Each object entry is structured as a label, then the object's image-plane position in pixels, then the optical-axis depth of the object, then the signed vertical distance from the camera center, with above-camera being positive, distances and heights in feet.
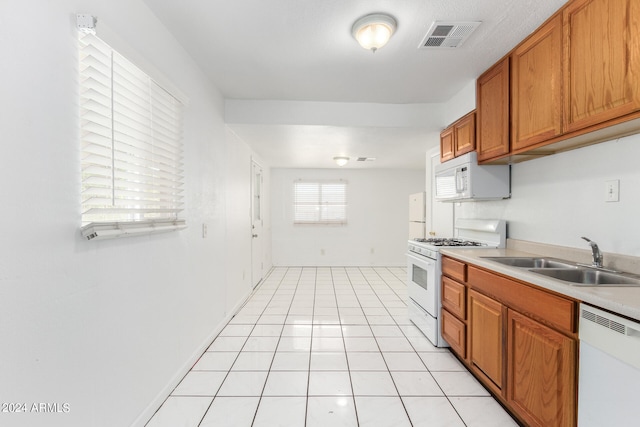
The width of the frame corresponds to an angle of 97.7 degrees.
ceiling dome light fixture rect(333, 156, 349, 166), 16.24 +3.04
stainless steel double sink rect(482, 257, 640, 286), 4.98 -1.16
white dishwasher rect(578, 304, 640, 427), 3.33 -2.01
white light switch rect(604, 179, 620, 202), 5.35 +0.44
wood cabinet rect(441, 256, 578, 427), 4.21 -2.45
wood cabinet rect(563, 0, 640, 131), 4.30 +2.59
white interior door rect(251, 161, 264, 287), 14.60 -0.91
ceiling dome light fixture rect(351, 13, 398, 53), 5.82 +3.92
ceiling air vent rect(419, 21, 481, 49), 6.11 +4.10
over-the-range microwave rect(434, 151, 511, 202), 8.46 +0.98
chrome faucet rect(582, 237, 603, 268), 5.44 -0.82
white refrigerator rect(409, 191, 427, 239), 15.37 -0.23
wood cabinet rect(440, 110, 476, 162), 8.80 +2.58
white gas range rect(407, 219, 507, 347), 8.48 -1.74
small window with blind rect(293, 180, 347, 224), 20.97 +0.68
